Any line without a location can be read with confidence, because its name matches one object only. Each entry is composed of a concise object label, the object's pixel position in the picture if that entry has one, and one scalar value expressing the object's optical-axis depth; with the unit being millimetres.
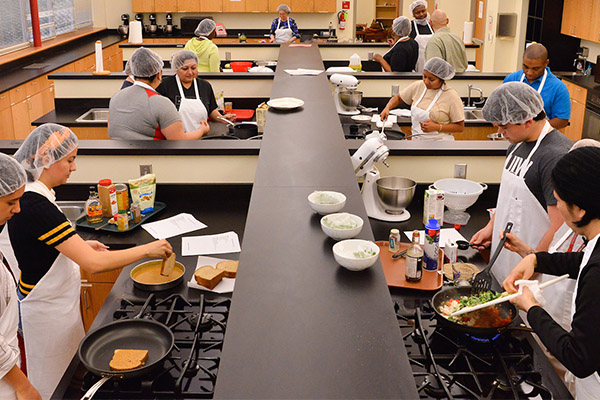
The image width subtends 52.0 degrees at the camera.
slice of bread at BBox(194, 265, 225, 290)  2551
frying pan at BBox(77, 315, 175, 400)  2039
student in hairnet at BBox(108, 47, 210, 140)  3746
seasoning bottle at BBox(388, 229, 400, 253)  2748
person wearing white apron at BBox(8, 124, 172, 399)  2264
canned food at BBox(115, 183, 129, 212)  3242
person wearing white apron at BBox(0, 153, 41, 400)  1920
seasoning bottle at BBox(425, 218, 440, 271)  2600
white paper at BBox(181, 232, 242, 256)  2943
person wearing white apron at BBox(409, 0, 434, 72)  7160
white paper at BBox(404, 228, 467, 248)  2951
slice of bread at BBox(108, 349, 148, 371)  1969
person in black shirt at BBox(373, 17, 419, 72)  6270
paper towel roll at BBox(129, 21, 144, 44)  8398
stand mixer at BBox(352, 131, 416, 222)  3055
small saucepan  2578
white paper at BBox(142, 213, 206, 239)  3125
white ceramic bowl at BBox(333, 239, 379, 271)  1991
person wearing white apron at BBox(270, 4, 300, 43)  9641
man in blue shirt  4055
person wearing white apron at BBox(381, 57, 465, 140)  4270
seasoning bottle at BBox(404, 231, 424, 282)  2506
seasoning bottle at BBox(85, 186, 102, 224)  3184
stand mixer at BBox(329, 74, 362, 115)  5559
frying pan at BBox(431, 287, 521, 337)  2076
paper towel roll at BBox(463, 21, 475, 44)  8961
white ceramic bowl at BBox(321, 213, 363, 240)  2184
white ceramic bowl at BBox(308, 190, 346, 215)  2371
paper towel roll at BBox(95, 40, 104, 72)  5867
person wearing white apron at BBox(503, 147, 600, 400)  1598
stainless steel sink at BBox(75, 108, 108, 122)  5816
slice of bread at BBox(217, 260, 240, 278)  2623
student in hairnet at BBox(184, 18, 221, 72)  6207
